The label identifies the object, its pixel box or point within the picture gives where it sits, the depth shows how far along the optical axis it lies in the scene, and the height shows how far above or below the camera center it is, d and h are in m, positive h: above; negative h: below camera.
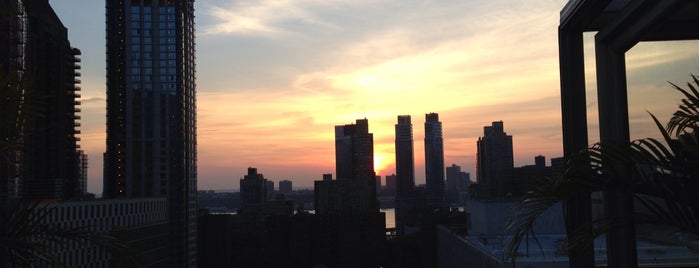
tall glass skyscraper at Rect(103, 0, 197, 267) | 61.84 +8.25
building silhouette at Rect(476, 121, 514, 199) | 62.89 +2.30
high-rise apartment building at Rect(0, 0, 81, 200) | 52.00 +8.34
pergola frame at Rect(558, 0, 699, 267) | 2.23 +0.46
